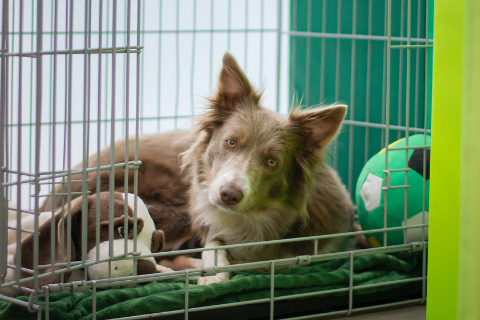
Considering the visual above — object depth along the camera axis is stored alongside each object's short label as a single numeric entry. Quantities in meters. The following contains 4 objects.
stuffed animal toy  4.16
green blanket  3.87
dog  5.09
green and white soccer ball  5.15
